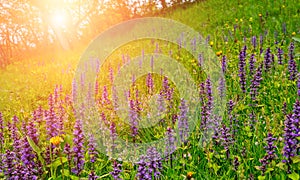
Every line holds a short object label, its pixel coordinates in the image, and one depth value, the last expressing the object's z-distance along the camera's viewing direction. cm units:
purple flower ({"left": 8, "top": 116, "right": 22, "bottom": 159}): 255
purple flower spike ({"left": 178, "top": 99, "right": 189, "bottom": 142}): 269
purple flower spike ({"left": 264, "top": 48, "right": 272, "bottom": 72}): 388
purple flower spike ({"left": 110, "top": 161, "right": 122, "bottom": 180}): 200
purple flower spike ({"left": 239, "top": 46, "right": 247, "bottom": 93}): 355
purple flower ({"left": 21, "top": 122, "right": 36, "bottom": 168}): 244
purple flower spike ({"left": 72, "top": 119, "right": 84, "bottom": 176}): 235
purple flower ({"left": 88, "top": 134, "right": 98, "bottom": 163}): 261
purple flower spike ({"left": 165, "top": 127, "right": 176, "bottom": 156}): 254
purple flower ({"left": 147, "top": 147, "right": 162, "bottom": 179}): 214
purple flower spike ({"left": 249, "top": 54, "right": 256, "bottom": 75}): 375
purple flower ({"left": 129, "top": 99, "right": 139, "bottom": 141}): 303
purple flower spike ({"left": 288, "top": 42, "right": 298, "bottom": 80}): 364
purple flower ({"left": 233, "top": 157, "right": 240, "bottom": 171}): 225
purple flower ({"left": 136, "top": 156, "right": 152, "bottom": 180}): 203
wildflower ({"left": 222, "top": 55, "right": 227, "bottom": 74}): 423
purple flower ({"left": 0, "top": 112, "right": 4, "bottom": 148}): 309
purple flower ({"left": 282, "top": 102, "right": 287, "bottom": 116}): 270
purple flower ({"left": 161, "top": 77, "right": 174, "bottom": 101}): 337
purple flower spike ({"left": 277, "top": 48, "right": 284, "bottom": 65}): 408
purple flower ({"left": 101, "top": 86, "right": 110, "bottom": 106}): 355
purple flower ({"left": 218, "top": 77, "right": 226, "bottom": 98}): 322
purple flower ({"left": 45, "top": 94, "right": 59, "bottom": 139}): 279
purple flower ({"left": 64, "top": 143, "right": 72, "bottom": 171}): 223
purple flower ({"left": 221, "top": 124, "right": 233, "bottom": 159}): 240
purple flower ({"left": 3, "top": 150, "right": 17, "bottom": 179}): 231
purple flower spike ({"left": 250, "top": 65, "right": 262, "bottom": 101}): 337
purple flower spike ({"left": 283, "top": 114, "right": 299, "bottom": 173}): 202
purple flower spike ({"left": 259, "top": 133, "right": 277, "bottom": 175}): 211
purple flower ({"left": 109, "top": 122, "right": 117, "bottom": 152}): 266
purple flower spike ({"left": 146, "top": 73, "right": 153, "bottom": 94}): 381
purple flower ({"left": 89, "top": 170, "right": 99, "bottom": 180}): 195
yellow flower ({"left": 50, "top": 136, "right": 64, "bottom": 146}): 215
